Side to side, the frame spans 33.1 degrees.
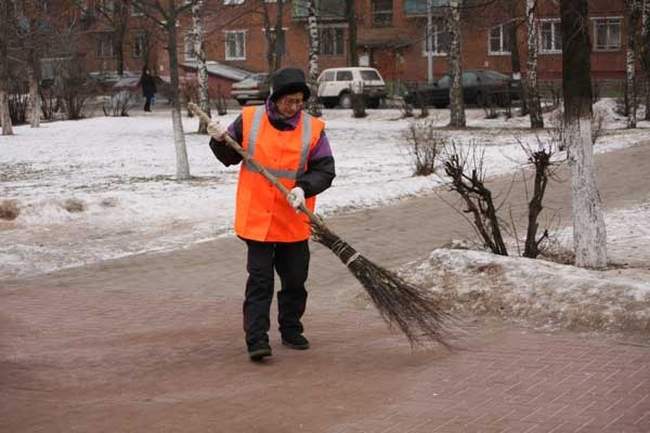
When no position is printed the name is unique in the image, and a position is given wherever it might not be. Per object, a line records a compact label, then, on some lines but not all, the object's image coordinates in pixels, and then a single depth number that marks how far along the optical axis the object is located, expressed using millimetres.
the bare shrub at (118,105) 37225
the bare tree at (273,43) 44500
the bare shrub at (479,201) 8086
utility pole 49562
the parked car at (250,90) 44094
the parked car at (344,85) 40750
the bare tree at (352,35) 44188
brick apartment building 50969
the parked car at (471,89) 37406
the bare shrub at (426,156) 15492
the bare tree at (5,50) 26266
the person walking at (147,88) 40844
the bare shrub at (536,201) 8250
